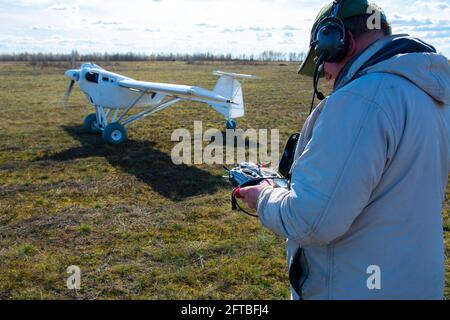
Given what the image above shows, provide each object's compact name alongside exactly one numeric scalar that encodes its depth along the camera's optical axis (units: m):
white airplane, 11.38
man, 1.47
